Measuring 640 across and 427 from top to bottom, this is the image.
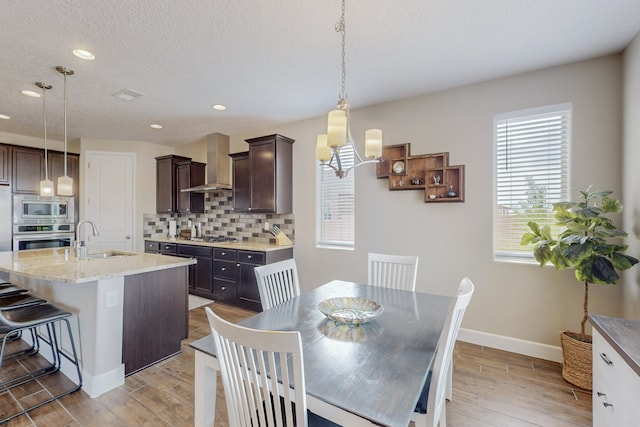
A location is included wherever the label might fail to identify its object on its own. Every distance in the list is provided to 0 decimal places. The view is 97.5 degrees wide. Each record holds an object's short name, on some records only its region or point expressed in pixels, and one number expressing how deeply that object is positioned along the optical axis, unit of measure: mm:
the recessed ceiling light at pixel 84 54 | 2297
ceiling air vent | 3074
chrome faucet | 2704
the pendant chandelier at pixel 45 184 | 2748
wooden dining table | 908
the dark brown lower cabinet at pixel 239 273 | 3822
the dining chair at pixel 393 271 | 2318
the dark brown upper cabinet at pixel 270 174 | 3973
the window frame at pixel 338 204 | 3719
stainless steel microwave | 4277
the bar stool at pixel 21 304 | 2116
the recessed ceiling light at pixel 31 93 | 3035
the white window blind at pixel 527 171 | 2570
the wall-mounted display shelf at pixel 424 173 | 2965
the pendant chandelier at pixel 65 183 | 2600
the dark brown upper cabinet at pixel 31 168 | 4305
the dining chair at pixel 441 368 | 1106
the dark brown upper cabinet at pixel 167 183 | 5199
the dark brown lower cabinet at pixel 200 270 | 4359
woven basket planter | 2102
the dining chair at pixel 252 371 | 828
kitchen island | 2059
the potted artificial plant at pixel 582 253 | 1997
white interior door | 4918
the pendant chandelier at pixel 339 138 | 1439
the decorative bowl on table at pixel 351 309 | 1502
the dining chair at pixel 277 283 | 1994
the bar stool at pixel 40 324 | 1869
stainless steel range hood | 4656
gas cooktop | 4700
